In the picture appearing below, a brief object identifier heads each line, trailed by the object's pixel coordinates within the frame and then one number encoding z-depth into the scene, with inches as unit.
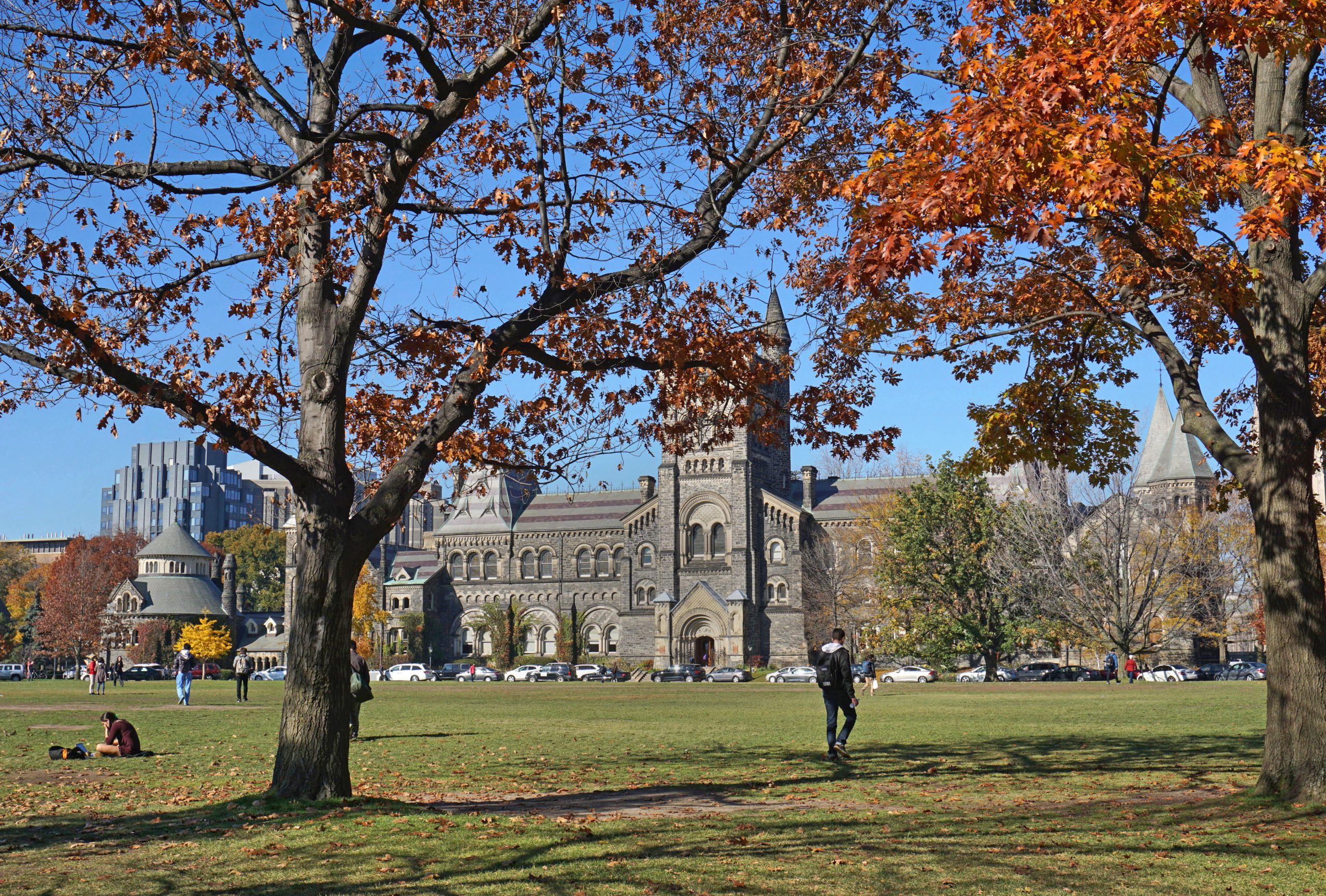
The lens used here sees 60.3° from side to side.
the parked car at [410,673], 2933.1
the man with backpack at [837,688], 552.1
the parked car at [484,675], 3035.7
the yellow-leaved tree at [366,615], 3262.8
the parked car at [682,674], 2795.3
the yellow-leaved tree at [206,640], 3292.3
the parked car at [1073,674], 2431.1
